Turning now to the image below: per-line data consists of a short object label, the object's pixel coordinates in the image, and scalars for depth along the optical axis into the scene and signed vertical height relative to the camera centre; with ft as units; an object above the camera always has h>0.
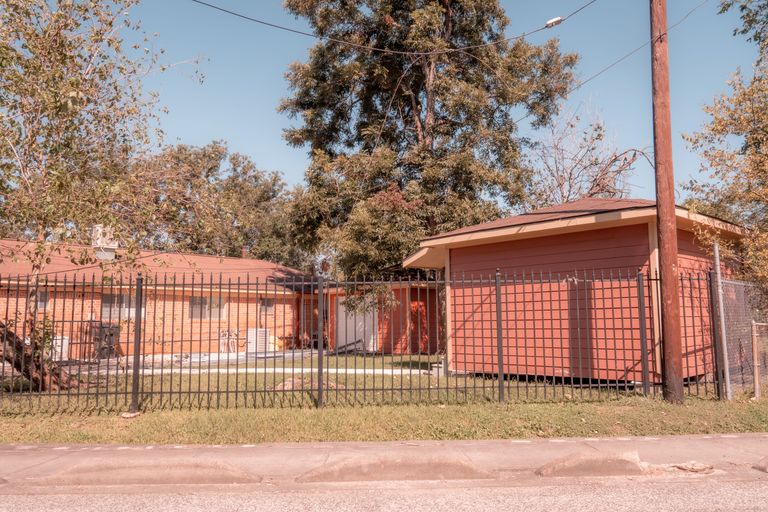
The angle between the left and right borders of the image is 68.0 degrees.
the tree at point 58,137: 27.71 +10.50
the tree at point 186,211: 31.68 +6.36
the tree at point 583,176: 80.64 +20.78
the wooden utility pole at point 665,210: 27.58 +5.37
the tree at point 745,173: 33.17 +8.73
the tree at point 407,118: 64.75 +27.16
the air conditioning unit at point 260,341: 73.00 -2.35
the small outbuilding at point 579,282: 32.58 +2.47
